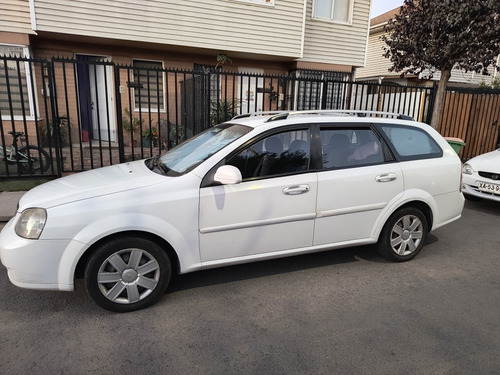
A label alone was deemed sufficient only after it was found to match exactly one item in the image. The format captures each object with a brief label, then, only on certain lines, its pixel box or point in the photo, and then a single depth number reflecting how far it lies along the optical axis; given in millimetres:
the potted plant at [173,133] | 10697
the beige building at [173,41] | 9312
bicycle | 6773
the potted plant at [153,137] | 10777
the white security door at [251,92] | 12440
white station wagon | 2777
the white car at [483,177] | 5879
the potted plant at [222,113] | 9948
